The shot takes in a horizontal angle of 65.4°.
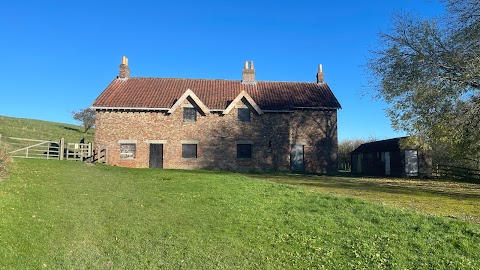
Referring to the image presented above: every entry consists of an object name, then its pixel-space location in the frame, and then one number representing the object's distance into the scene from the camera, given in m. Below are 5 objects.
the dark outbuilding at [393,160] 33.22
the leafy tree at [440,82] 16.81
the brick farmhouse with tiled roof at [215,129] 32.72
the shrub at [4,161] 15.27
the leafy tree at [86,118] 64.62
